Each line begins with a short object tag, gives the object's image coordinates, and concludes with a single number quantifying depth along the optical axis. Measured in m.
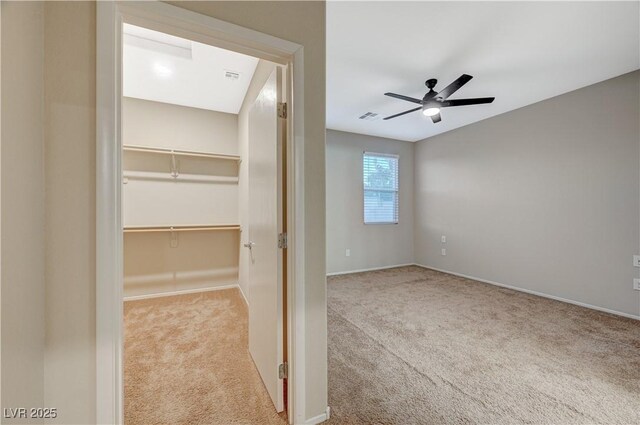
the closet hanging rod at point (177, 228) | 3.18
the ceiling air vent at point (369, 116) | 3.90
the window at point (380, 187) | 4.98
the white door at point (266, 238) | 1.47
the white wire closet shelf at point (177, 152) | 3.12
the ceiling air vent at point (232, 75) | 2.65
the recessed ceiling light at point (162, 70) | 2.58
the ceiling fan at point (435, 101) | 2.69
